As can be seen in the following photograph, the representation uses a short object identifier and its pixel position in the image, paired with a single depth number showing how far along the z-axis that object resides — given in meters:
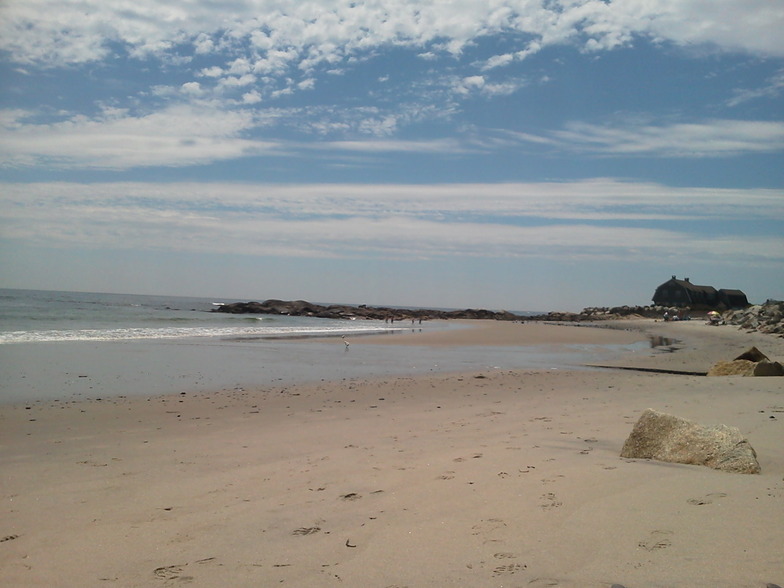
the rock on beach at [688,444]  5.24
